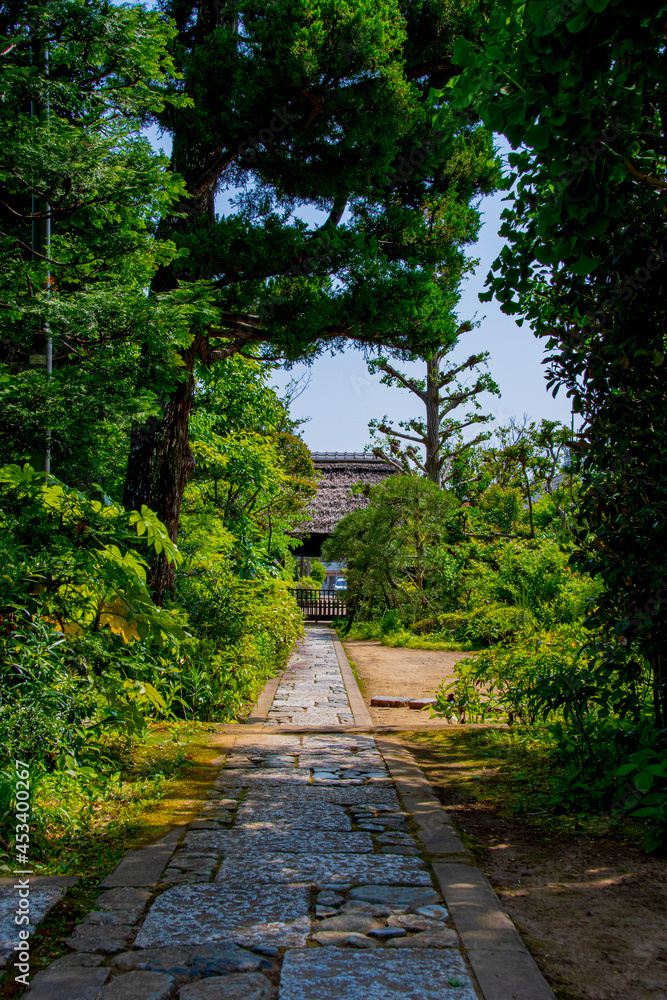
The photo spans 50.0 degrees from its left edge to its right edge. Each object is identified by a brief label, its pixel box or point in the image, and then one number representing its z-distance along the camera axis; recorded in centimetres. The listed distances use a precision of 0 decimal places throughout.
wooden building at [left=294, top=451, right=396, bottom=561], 2794
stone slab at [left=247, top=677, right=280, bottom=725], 716
